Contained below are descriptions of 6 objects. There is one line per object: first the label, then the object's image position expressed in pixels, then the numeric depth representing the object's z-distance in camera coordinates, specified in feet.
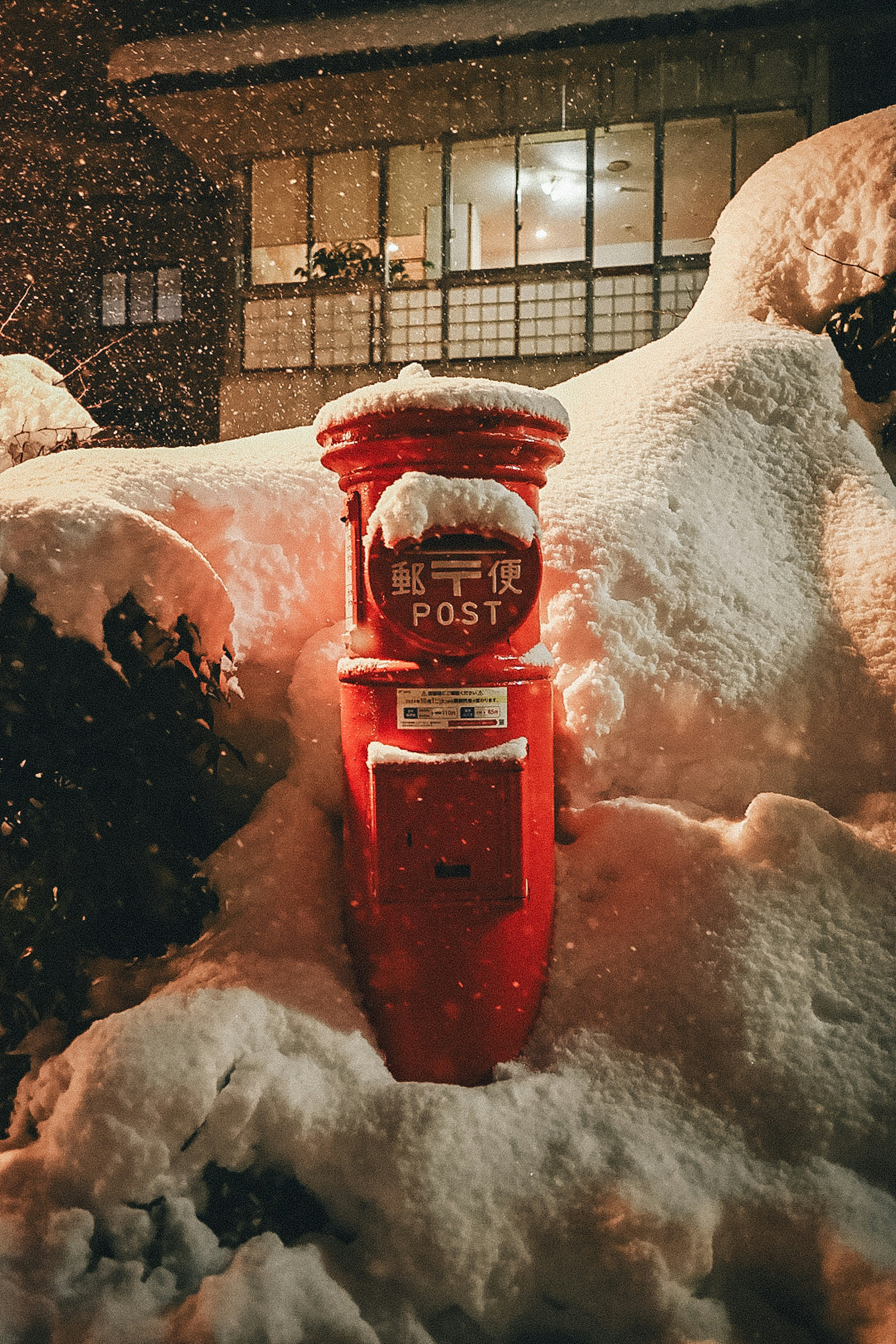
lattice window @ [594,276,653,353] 31.12
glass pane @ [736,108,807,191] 30.68
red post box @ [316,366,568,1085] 6.30
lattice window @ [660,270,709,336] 30.60
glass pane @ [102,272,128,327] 41.98
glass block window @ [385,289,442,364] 32.55
